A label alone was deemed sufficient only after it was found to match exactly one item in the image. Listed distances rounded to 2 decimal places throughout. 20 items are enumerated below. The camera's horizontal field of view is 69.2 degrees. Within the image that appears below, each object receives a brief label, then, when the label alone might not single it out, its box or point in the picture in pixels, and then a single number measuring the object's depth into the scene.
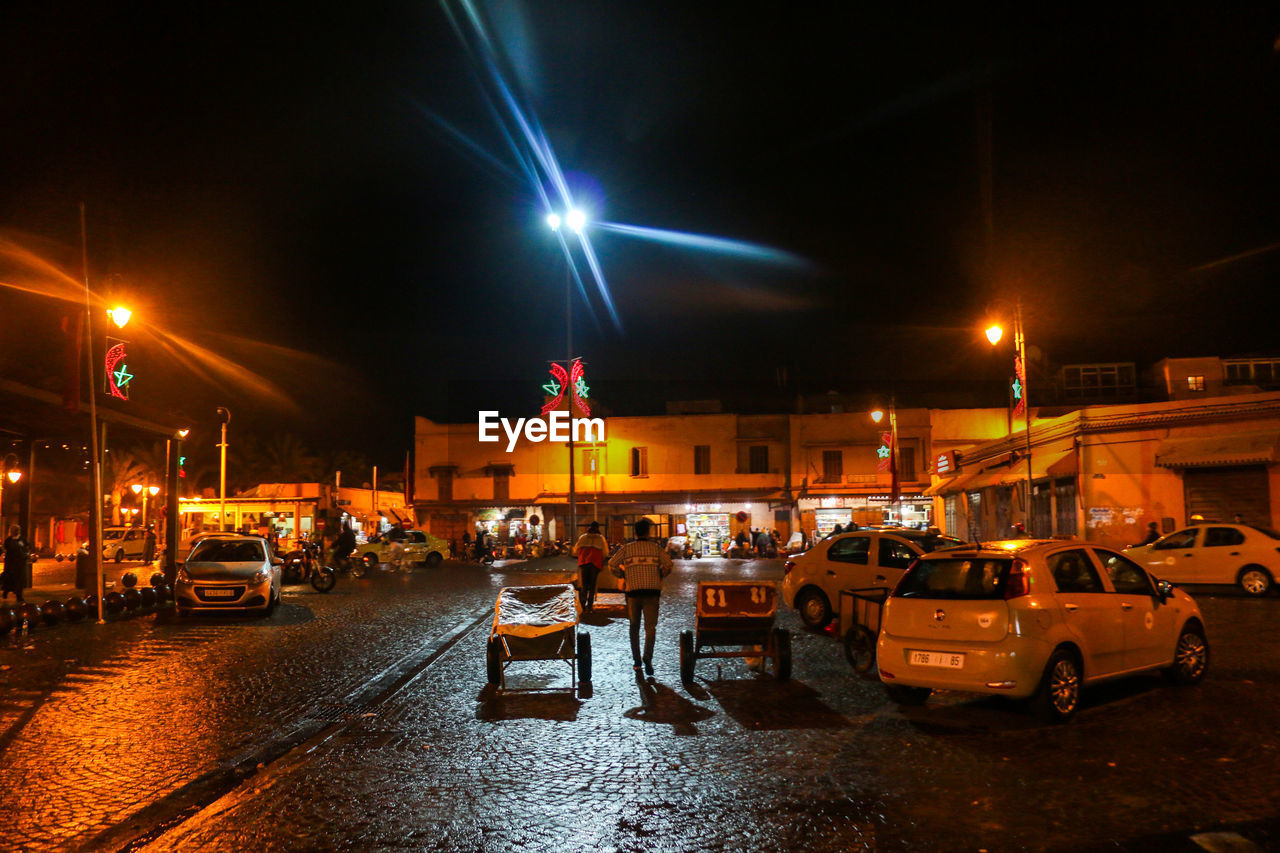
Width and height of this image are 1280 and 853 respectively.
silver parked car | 16.38
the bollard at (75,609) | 15.77
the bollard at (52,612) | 15.30
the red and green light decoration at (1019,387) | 23.00
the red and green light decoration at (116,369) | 17.95
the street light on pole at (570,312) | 26.64
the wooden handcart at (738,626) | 9.65
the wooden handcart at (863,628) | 9.95
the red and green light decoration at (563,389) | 39.54
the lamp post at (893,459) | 37.07
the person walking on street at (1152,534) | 21.80
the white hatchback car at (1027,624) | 7.47
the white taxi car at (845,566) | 13.79
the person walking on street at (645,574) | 10.12
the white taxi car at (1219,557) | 17.73
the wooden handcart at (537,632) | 9.46
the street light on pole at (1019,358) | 22.21
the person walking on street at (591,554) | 16.05
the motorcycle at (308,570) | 23.00
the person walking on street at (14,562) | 18.55
